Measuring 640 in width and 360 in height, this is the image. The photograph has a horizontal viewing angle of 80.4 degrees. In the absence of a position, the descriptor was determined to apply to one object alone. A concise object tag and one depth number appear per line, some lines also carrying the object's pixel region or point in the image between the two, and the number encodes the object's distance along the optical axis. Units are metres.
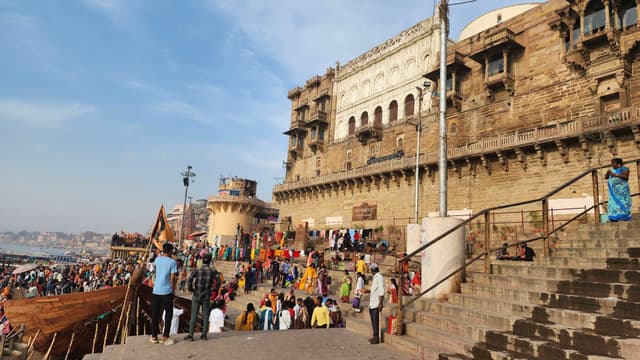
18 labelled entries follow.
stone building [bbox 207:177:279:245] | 50.00
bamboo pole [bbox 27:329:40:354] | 9.83
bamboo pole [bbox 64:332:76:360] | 9.89
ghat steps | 4.30
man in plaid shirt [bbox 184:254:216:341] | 6.43
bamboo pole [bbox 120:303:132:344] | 8.30
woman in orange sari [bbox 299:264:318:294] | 16.83
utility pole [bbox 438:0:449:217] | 7.79
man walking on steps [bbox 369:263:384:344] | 6.06
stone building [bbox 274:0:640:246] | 19.42
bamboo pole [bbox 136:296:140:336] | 8.85
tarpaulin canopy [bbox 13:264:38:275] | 21.02
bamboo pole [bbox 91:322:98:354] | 9.80
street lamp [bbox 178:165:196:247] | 33.29
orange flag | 13.67
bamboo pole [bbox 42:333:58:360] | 9.66
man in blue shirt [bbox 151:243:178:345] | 6.05
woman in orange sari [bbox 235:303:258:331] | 9.73
